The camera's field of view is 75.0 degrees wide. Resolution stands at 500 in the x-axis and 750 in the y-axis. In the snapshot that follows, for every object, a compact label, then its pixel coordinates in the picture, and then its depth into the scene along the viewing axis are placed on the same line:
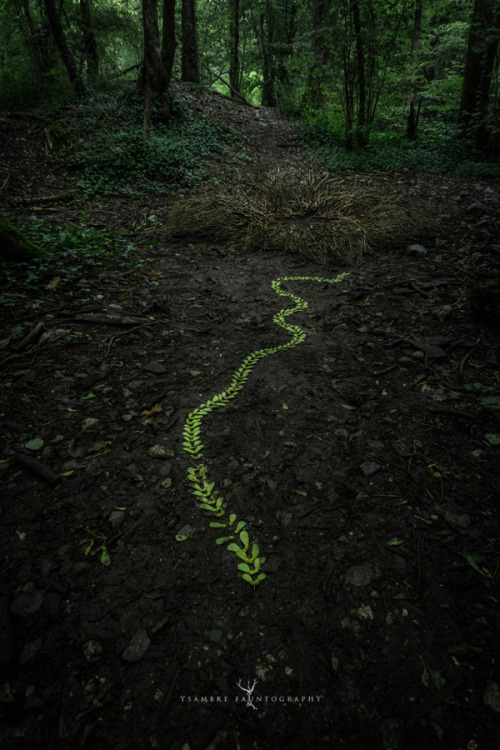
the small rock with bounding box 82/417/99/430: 2.17
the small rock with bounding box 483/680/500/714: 1.08
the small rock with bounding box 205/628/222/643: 1.30
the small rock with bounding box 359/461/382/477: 1.94
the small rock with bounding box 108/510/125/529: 1.68
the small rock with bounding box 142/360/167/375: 2.73
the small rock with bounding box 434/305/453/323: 3.12
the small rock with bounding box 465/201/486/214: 5.12
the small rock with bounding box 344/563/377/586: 1.46
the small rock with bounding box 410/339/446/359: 2.69
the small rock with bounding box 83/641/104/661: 1.23
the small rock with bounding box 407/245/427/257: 4.41
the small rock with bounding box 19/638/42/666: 1.21
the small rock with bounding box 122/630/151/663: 1.25
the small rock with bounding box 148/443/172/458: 2.06
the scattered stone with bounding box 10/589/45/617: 1.34
